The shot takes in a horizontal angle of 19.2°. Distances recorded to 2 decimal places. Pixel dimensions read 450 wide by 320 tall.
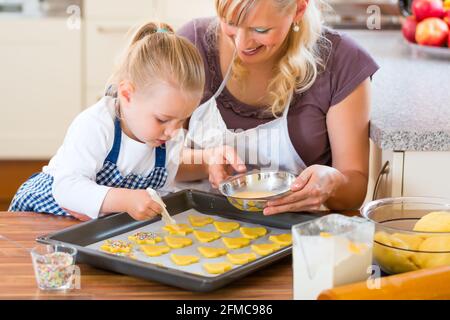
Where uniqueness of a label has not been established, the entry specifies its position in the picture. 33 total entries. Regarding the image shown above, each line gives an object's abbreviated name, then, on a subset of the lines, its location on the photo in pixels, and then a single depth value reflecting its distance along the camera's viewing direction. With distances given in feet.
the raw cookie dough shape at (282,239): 7.37
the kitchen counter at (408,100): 8.17
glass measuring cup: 6.25
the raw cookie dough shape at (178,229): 7.52
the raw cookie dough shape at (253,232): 7.50
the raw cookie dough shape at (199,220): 7.71
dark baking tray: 6.64
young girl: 7.78
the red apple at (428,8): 10.94
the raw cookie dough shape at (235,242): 7.32
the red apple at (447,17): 10.88
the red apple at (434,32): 10.82
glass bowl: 6.63
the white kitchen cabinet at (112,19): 15.55
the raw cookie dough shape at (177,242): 7.29
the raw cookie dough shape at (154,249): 7.16
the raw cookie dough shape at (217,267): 6.90
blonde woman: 8.76
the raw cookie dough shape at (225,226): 7.61
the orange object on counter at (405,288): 6.18
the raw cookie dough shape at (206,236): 7.42
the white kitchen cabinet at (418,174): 8.24
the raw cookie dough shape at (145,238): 7.33
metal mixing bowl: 7.98
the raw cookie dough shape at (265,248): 7.23
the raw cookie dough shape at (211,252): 7.16
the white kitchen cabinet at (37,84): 15.73
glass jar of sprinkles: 6.58
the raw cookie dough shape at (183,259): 7.05
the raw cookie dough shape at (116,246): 7.17
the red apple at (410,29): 11.33
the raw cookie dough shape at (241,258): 7.06
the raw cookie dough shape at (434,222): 6.75
